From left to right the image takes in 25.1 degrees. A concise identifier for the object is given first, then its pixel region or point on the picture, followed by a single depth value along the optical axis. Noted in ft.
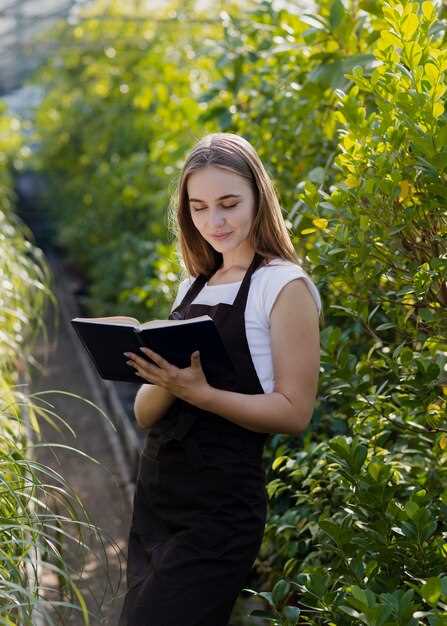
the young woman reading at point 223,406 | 7.09
